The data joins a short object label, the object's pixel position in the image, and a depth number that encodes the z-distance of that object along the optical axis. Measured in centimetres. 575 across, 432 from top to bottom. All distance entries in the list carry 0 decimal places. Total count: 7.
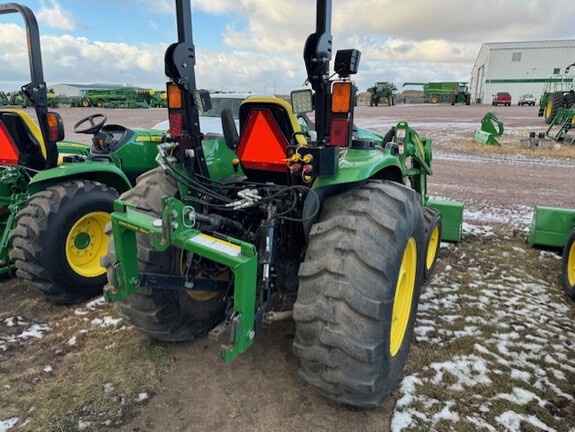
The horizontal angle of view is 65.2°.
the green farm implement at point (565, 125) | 1473
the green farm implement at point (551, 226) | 501
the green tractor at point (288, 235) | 222
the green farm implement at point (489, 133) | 1447
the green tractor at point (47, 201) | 384
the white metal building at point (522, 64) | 5362
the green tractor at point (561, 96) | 1872
